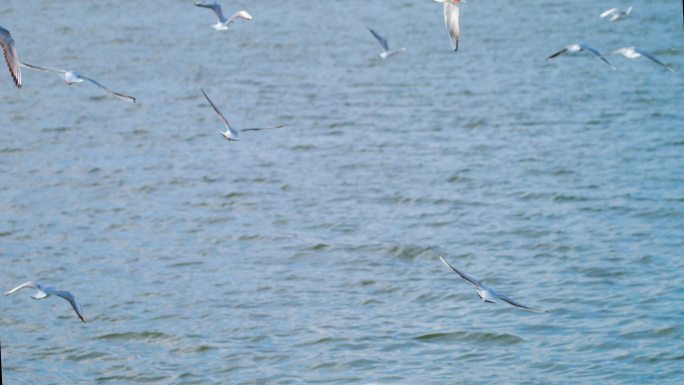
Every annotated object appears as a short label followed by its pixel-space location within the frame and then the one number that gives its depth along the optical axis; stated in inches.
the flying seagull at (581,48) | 653.2
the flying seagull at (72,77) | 577.0
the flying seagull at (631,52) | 692.1
